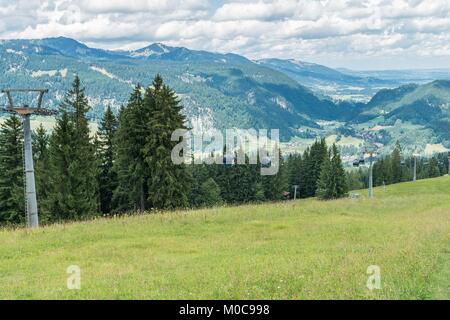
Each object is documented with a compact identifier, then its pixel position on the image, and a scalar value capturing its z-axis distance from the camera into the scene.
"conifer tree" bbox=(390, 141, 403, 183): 144.88
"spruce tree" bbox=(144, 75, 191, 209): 48.28
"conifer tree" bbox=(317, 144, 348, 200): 95.61
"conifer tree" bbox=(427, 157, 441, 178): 159.88
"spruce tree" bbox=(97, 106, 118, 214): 58.29
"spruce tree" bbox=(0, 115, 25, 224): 50.41
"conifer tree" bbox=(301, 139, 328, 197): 114.00
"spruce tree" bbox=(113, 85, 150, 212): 49.88
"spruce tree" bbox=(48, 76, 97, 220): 49.84
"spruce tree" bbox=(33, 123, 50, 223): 51.06
